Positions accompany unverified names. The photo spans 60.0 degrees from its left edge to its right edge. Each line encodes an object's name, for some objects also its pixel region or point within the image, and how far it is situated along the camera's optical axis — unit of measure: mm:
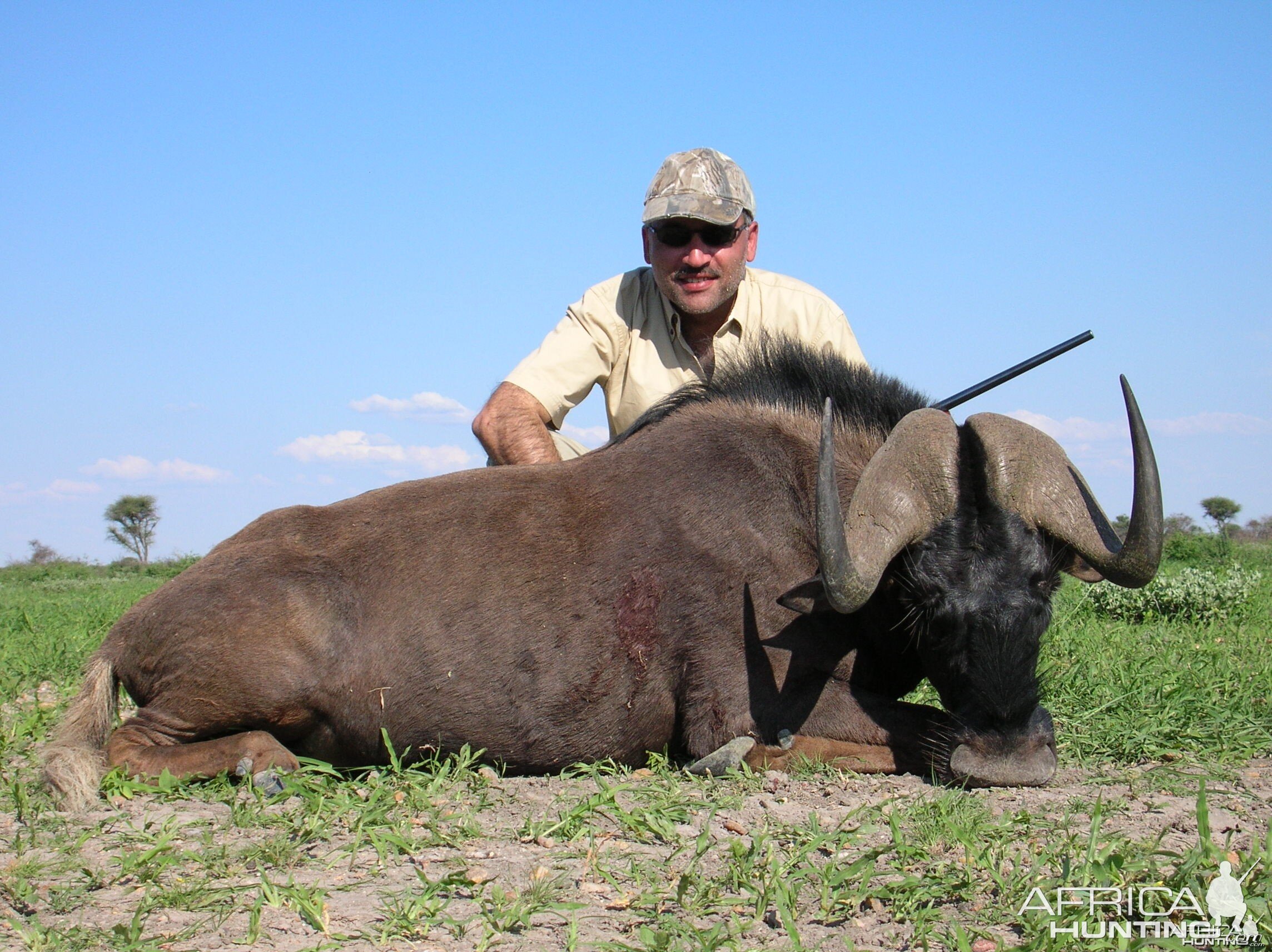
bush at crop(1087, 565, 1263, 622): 7281
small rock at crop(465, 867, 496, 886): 2930
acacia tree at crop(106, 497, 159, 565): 33062
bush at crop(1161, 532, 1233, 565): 12648
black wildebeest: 3846
